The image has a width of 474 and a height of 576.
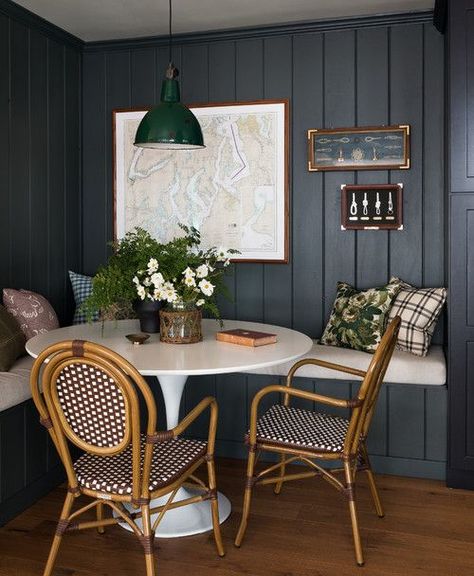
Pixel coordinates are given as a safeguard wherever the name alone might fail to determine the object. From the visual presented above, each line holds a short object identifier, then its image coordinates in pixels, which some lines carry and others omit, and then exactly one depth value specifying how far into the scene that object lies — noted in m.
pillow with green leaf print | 3.75
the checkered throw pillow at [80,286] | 4.36
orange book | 2.87
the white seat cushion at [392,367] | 3.54
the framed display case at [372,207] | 4.00
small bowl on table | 2.86
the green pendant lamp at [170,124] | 3.04
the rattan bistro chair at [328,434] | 2.60
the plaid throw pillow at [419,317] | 3.67
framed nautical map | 4.22
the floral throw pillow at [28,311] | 3.62
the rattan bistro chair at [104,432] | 2.13
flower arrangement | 2.86
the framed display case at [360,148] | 3.97
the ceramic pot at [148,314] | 3.08
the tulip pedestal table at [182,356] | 2.49
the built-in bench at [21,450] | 2.99
